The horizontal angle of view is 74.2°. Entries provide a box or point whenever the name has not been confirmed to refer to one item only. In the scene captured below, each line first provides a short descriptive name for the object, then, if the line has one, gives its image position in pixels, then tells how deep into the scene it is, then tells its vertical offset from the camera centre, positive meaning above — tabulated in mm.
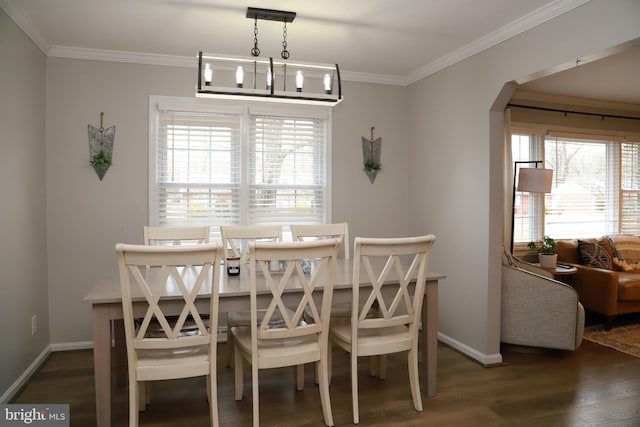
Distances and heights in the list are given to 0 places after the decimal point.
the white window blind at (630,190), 5648 +201
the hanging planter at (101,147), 3719 +504
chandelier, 2682 +808
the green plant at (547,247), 4469 -447
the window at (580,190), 5109 +192
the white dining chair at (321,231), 3562 -232
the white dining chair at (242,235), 3327 -248
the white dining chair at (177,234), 3238 -236
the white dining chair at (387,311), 2465 -647
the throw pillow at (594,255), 4750 -577
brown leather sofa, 4301 -885
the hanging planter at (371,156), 4461 +517
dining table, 2248 -599
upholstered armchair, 3490 -898
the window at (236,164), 3959 +392
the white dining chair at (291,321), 2248 -659
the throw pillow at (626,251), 4836 -541
